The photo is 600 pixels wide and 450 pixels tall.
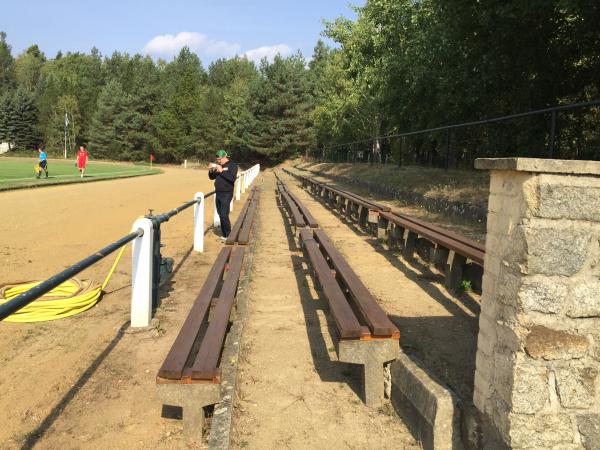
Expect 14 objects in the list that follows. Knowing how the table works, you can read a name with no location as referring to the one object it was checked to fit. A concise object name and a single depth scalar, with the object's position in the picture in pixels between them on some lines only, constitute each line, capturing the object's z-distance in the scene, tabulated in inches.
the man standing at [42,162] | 976.9
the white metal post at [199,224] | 314.5
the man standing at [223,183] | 361.4
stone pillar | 91.7
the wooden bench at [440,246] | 215.9
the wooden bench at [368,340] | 126.9
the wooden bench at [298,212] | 348.2
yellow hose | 194.1
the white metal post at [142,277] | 177.5
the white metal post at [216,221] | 416.6
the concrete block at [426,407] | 106.1
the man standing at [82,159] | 1131.3
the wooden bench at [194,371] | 112.2
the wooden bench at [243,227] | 287.6
